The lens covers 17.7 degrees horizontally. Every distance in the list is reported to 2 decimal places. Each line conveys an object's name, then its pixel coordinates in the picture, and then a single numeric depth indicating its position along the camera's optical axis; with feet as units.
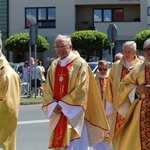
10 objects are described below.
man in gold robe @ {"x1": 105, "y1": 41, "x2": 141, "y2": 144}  23.11
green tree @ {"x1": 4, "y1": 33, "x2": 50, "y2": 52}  109.81
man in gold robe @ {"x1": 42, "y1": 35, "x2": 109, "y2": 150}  20.17
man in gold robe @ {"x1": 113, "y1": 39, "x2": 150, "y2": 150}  17.12
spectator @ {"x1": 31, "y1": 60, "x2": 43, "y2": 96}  61.09
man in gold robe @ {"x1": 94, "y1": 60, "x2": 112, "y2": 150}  27.22
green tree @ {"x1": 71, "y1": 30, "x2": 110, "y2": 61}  111.34
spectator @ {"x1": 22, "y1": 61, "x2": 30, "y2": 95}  68.23
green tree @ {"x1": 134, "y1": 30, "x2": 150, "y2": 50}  111.45
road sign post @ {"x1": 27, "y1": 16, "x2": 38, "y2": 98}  57.31
